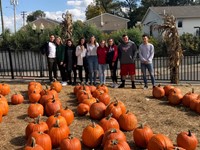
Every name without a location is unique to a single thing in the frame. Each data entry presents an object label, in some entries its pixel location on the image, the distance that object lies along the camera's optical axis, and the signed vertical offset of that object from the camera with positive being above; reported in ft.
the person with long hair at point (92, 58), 19.70 +0.78
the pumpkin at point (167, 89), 16.17 -2.38
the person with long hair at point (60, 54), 20.60 +1.36
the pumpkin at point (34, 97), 14.94 -2.60
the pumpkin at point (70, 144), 8.81 -3.92
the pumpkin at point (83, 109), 13.01 -3.23
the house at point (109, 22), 114.12 +28.74
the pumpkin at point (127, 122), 10.99 -3.60
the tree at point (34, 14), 198.91 +61.77
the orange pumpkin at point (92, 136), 9.55 -3.83
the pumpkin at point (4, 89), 16.95 -2.16
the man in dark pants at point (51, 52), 20.87 +1.64
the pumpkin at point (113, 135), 8.89 -3.60
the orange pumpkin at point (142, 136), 9.50 -3.87
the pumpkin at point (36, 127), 10.07 -3.48
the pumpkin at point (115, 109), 11.68 -3.00
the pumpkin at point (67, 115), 11.62 -3.24
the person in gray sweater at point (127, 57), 18.71 +0.76
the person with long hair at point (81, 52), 19.89 +1.48
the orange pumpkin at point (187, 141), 9.08 -4.02
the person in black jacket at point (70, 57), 20.54 +0.97
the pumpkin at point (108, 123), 10.23 -3.44
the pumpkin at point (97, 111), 12.26 -3.19
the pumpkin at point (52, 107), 12.78 -3.00
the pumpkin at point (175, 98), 14.67 -2.91
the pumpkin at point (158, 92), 15.97 -2.61
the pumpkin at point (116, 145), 8.22 -3.79
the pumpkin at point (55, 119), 10.46 -3.23
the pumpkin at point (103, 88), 16.27 -2.16
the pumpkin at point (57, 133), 9.67 -3.72
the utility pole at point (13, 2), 89.71 +32.96
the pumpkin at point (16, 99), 15.17 -2.76
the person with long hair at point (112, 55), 19.48 +0.98
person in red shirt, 19.35 +0.96
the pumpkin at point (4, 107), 13.08 -2.94
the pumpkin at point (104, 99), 14.14 -2.74
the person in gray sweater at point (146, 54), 18.45 +1.01
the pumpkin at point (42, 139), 9.01 -3.74
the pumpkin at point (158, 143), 8.47 -3.86
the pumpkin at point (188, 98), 14.09 -2.83
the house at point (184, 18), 91.43 +23.64
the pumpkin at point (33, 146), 8.23 -3.75
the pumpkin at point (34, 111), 12.64 -3.17
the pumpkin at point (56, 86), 17.23 -1.98
